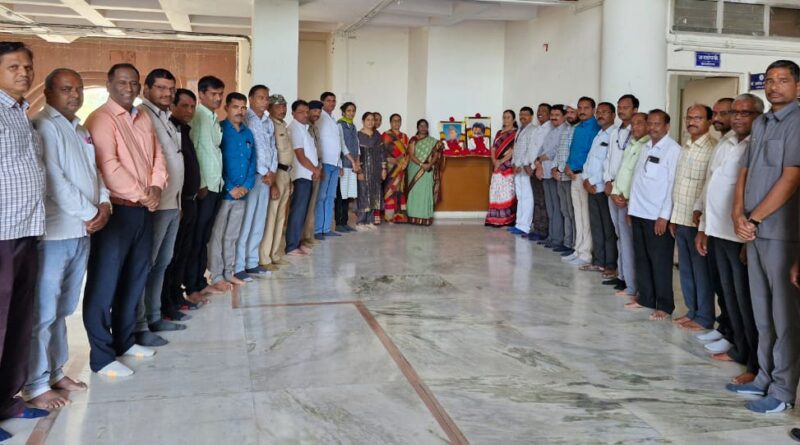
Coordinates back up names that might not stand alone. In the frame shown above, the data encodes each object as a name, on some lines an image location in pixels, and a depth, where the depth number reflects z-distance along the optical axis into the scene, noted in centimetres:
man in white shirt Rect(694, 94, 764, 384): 369
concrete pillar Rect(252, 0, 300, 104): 850
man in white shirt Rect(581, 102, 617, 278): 610
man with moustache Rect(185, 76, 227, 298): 477
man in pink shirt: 345
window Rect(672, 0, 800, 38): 796
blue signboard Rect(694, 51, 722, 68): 799
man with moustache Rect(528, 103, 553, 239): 805
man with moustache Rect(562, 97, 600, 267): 678
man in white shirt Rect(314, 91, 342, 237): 784
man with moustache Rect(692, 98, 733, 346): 423
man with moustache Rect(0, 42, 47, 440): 268
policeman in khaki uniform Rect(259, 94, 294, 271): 625
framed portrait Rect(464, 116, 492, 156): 1013
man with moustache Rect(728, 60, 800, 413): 319
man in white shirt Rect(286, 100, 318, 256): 693
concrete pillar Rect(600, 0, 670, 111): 730
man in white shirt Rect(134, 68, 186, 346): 395
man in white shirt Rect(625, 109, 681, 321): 485
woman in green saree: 945
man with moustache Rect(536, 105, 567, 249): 758
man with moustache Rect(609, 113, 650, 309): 531
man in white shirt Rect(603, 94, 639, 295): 553
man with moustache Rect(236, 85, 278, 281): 569
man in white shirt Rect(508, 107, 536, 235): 831
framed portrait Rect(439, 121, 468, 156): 1016
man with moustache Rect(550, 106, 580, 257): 719
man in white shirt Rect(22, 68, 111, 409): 301
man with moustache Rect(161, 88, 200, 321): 447
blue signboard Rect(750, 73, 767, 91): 812
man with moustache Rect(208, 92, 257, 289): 520
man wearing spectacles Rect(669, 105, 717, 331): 441
